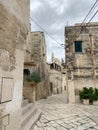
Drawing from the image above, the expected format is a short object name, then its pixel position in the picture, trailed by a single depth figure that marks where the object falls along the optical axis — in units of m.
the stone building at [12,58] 2.38
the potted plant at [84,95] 9.68
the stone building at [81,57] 10.52
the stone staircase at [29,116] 3.87
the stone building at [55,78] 25.74
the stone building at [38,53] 12.82
